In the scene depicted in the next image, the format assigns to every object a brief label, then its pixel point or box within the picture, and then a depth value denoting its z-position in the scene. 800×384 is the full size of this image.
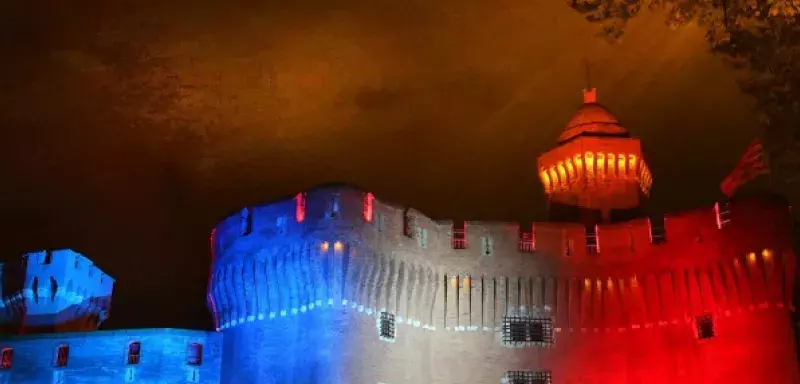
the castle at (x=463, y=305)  33.44
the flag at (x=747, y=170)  37.66
